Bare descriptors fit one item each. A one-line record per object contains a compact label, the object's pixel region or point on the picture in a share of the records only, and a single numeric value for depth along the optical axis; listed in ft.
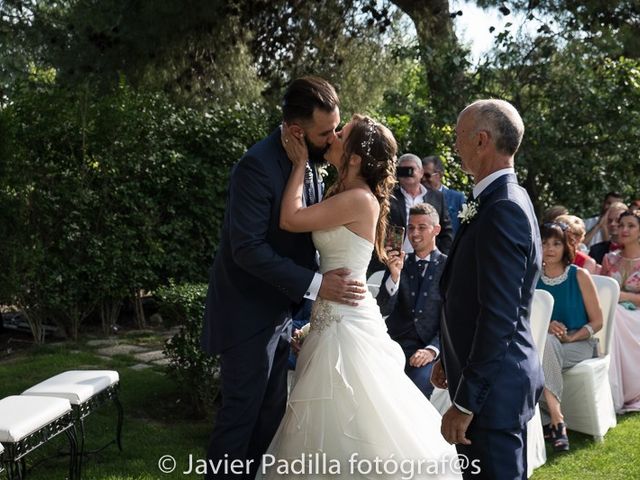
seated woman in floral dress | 21.93
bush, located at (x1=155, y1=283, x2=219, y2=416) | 18.94
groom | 12.34
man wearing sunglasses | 26.81
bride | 12.44
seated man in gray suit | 16.81
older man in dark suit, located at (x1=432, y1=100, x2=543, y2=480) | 9.02
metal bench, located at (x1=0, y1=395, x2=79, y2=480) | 12.69
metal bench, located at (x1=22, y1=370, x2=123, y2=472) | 14.99
